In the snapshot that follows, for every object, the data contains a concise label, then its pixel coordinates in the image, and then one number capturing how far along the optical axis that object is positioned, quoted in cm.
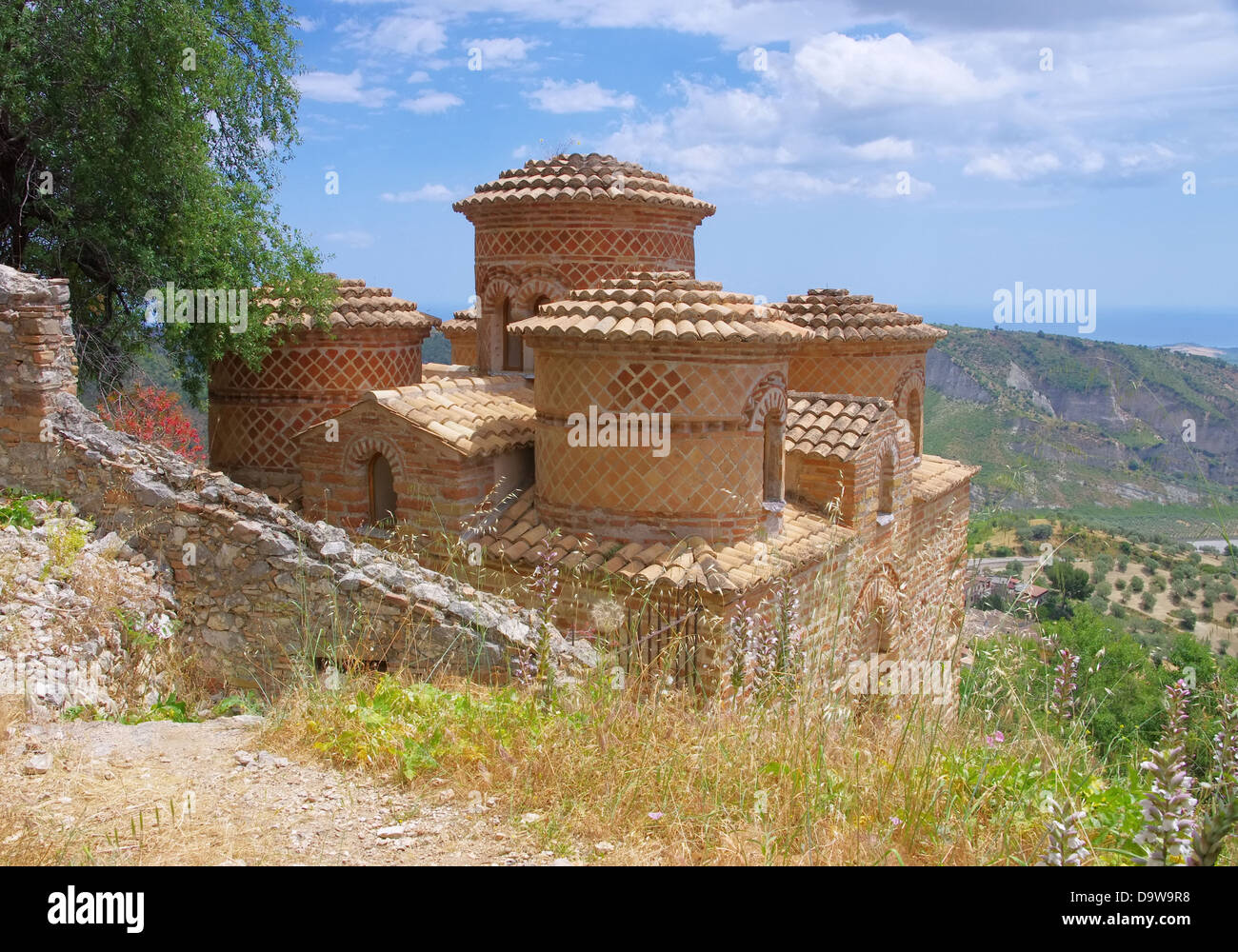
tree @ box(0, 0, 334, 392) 890
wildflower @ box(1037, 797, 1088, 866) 272
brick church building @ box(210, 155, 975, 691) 846
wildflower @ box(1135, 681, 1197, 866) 256
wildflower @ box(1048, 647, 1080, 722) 395
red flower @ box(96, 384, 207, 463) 911
